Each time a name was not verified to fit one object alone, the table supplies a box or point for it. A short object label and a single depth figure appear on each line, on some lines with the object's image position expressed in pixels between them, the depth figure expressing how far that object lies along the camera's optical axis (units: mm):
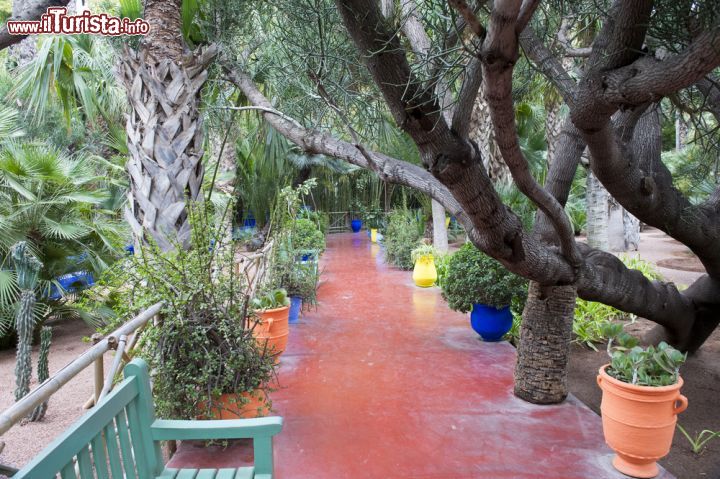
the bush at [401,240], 10141
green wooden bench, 1772
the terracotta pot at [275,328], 4344
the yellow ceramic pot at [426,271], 8219
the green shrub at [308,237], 8523
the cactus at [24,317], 3834
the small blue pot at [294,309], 6258
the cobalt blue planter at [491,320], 5195
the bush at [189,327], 2867
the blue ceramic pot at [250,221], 16088
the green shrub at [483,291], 4953
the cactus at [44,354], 4245
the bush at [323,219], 13159
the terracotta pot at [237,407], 2936
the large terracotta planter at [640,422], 2721
